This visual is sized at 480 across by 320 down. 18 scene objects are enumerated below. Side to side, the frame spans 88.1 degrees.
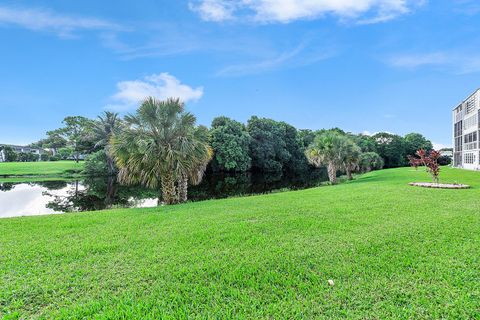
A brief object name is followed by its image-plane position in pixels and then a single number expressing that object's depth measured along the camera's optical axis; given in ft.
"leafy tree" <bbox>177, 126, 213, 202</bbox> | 35.76
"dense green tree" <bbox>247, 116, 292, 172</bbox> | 131.23
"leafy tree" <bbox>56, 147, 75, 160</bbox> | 151.82
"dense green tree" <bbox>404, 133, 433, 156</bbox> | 201.87
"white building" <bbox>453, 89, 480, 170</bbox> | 95.81
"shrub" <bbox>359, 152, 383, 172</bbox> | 115.57
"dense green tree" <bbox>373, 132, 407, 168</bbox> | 197.16
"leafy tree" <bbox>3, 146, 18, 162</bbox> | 198.83
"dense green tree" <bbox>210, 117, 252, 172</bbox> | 109.81
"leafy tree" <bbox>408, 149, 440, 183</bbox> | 42.33
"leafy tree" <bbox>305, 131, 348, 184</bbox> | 67.46
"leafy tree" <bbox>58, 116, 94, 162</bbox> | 138.92
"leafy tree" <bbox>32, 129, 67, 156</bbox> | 172.04
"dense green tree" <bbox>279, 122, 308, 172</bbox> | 151.93
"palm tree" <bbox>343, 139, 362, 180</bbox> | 70.28
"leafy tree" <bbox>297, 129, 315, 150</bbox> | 159.02
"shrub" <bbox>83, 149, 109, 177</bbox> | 107.34
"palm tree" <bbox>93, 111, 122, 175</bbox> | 114.83
